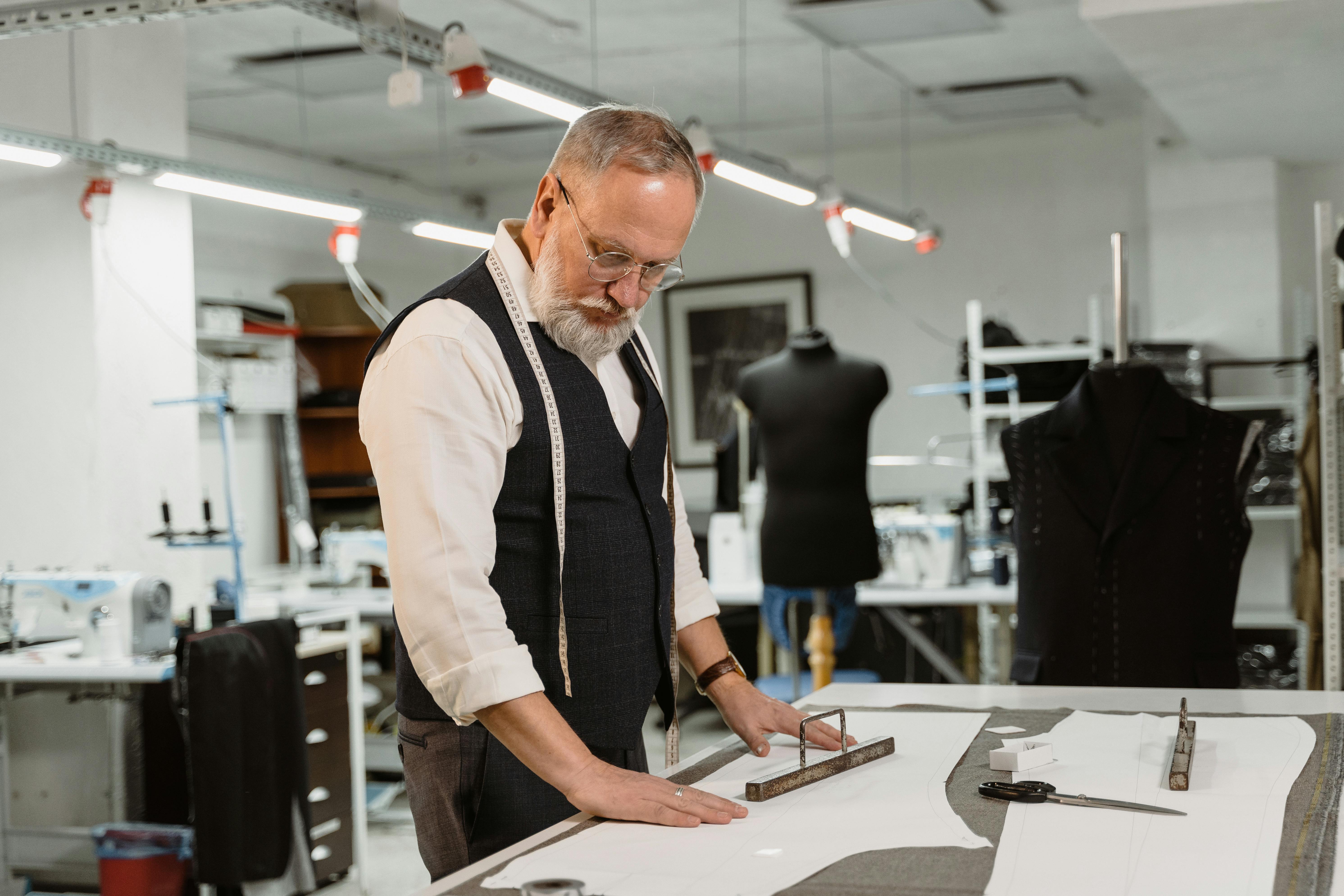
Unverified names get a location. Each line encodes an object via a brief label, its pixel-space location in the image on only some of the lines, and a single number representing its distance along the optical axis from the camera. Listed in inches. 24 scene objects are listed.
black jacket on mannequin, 89.9
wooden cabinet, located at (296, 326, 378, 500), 298.7
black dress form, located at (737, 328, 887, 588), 171.8
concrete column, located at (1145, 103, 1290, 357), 240.1
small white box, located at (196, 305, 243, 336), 249.6
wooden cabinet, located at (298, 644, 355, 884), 159.3
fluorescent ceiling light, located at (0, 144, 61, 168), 139.0
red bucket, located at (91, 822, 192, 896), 139.4
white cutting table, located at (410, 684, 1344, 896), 71.0
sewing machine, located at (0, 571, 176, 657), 148.0
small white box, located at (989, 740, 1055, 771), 56.5
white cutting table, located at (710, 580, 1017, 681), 187.9
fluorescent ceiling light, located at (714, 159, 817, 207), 181.0
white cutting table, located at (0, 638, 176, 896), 143.3
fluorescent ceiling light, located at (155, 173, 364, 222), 158.9
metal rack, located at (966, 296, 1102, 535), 203.0
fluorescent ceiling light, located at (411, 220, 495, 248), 208.5
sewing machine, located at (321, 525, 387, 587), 206.8
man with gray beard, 53.4
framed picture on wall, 315.3
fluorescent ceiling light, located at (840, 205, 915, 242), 227.0
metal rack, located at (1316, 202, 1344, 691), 108.0
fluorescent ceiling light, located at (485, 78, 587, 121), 132.2
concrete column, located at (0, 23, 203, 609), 166.1
